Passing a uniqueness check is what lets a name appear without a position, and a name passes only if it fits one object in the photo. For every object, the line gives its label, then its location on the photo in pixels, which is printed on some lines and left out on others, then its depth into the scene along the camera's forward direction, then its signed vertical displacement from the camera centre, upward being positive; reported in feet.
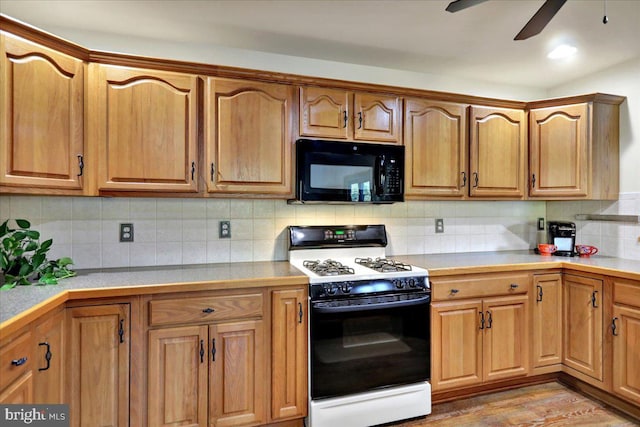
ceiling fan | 5.20 +2.95
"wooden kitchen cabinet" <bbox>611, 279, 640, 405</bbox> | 7.18 -2.57
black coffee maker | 9.64 -0.69
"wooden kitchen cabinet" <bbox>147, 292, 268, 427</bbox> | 6.11 -2.56
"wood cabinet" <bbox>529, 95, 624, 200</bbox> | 9.03 +1.59
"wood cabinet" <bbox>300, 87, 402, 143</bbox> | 7.94 +2.19
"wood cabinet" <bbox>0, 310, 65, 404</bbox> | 4.22 -1.95
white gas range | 6.77 -2.56
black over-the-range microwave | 7.75 +0.89
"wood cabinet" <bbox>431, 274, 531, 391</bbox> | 7.67 -2.56
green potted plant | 5.91 -0.82
